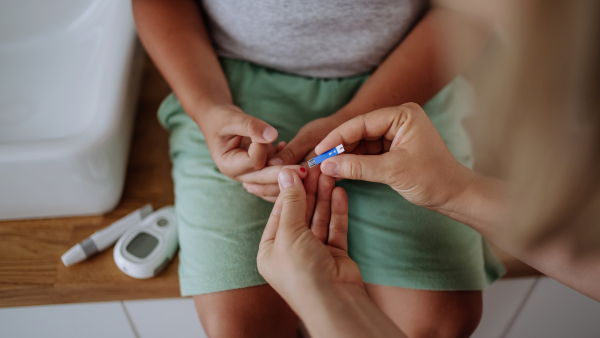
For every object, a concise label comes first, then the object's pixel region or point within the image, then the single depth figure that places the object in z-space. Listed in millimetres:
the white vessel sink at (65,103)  518
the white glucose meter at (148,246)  598
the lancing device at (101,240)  608
